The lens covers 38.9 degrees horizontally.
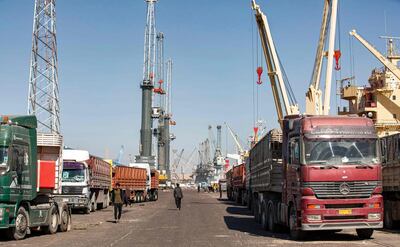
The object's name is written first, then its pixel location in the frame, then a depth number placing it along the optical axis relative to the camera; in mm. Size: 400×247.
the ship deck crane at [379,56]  44216
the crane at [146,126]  113812
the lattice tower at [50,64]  63656
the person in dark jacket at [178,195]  35844
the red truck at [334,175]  15531
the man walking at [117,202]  25375
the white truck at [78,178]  31719
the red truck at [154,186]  59188
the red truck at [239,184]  44019
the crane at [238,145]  142025
